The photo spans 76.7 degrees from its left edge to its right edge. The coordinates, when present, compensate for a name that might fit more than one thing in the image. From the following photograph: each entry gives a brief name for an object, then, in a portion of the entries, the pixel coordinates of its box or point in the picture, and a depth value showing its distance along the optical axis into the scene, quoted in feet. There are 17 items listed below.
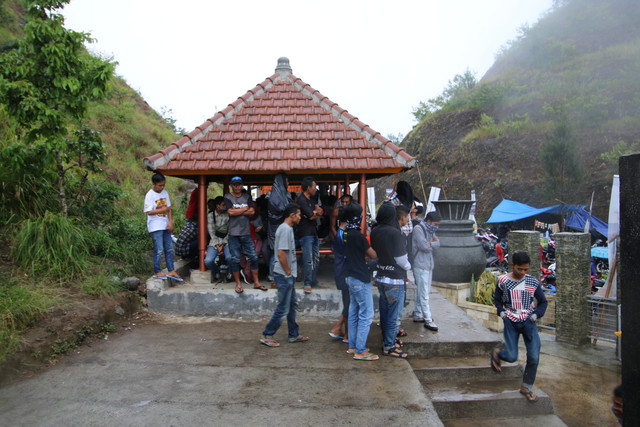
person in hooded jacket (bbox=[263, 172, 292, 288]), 21.09
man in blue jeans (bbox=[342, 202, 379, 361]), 15.14
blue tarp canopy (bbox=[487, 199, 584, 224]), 61.11
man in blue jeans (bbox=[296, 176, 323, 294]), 20.08
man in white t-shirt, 20.90
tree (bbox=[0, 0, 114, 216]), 20.34
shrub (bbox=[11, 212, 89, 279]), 19.71
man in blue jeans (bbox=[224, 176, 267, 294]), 20.40
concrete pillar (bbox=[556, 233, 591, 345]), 23.45
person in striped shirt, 14.01
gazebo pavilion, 21.59
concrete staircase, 13.82
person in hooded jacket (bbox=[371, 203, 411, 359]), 14.97
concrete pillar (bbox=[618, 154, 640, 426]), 7.97
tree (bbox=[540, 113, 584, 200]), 64.49
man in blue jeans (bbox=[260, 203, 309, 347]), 16.28
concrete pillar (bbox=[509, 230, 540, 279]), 27.07
